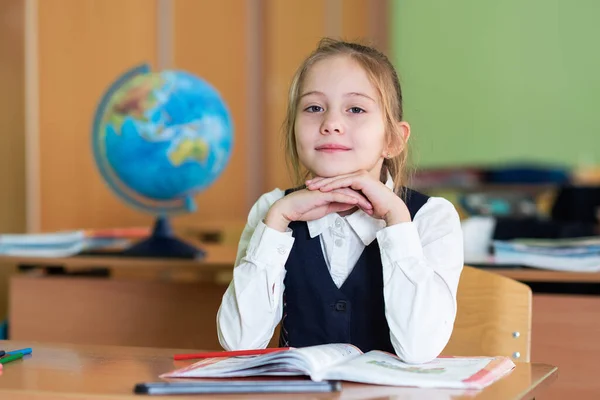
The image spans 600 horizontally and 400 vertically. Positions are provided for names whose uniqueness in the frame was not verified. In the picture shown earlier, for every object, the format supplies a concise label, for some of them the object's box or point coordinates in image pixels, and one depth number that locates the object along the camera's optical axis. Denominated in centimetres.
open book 166
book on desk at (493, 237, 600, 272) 243
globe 267
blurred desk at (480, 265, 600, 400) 234
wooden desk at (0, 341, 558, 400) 161
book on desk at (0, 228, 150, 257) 270
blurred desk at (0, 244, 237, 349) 268
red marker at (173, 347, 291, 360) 176
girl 195
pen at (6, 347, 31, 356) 182
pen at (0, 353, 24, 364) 177
